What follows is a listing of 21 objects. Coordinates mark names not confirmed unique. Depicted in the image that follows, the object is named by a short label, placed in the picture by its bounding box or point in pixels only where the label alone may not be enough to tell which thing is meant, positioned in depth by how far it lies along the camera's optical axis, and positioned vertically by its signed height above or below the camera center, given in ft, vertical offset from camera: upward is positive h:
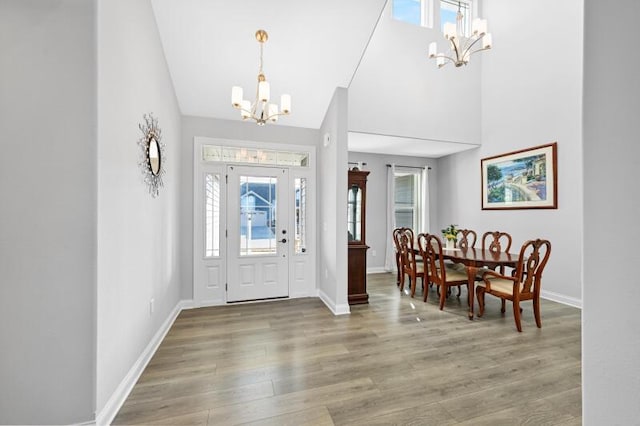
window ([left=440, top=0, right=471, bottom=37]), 18.16 +14.11
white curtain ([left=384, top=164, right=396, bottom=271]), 20.27 -0.60
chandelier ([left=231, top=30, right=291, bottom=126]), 8.13 +3.79
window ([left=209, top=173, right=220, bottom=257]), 12.64 -0.05
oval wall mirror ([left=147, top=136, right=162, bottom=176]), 8.16 +1.86
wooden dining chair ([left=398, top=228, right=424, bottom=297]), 13.67 -2.53
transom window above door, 12.82 +2.91
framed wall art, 13.54 +1.99
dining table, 10.89 -1.95
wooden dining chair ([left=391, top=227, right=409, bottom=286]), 15.46 -1.92
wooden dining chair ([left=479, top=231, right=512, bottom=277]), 13.56 -1.60
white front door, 12.89 -0.94
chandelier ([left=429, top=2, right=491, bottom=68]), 10.98 +7.56
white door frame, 12.48 -1.13
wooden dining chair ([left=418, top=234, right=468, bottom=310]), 11.94 -2.87
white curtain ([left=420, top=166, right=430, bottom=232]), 21.25 +1.22
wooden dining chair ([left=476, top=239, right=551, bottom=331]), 9.78 -2.80
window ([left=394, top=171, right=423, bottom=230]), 21.53 +1.16
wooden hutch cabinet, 12.92 -1.14
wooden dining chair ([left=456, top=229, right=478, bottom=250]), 14.83 -1.59
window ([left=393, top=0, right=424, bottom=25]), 16.57 +13.10
